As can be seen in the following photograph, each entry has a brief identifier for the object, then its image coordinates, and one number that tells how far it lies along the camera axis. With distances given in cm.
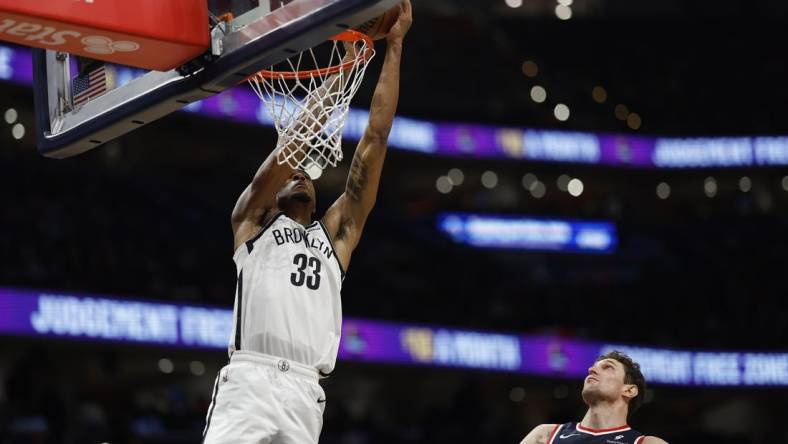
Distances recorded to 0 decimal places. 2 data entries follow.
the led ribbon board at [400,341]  1265
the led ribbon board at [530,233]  2422
